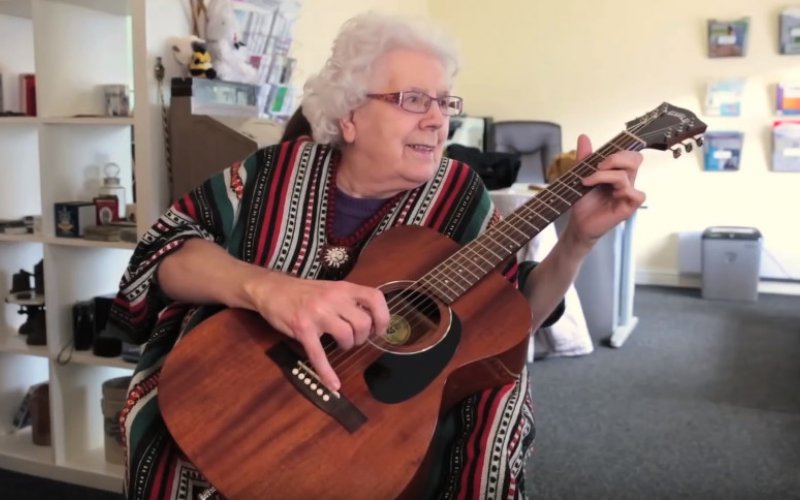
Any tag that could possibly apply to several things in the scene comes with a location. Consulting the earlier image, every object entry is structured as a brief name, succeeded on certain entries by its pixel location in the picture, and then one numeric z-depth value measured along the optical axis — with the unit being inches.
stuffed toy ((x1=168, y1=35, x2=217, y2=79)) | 73.5
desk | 130.5
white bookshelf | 72.9
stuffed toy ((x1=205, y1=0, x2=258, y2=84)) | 78.7
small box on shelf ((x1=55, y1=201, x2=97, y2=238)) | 77.9
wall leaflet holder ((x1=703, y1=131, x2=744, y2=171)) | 189.3
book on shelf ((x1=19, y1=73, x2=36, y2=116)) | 83.7
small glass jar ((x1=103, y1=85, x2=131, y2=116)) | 79.3
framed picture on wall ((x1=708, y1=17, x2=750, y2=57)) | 185.5
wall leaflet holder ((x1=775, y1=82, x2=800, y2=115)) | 184.1
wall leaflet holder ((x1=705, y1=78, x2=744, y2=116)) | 188.1
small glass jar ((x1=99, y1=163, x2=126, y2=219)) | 81.9
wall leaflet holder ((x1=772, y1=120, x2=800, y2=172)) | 183.8
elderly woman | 42.6
